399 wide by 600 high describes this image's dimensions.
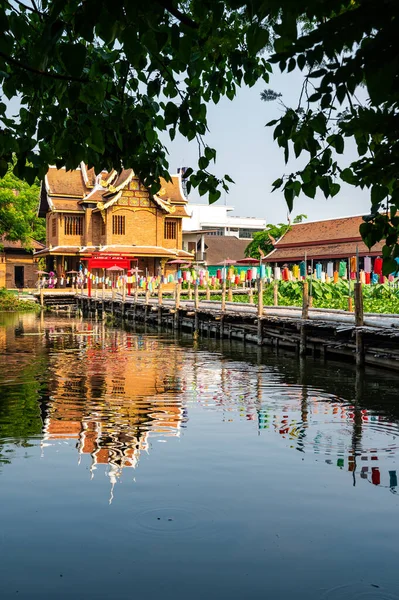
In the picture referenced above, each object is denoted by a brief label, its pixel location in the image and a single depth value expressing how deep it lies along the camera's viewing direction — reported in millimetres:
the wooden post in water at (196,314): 31947
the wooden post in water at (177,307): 34375
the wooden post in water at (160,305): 37062
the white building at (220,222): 93188
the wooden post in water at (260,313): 25297
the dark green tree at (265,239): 65875
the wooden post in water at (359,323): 18344
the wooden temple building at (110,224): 55250
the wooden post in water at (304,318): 21250
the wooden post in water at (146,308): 38781
